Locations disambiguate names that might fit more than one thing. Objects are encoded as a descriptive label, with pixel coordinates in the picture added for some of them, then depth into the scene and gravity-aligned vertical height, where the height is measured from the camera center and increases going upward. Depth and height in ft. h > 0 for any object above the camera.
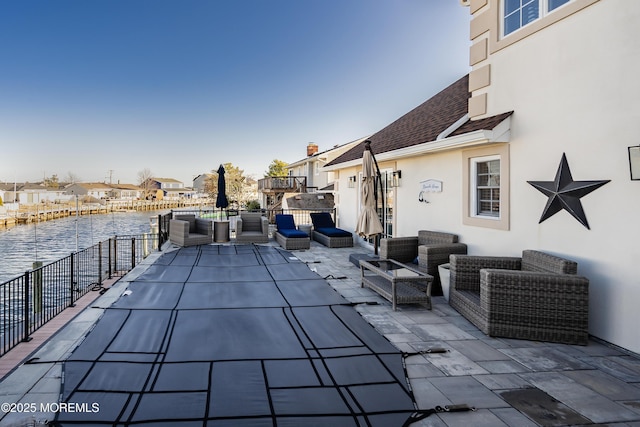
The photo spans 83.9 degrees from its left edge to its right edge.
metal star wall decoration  14.16 +0.70
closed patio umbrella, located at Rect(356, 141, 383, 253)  24.80 +0.30
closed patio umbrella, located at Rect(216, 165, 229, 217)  42.86 +1.68
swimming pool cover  8.61 -4.95
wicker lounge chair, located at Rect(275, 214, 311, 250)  34.37 -2.86
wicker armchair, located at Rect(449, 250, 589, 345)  13.08 -3.63
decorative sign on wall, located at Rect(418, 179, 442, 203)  24.25 +1.43
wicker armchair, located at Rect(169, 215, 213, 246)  35.04 -2.51
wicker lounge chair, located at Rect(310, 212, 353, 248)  35.76 -2.75
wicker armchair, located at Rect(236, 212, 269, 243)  37.93 -2.41
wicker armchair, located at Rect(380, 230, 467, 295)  19.83 -2.55
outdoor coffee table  16.97 -4.04
